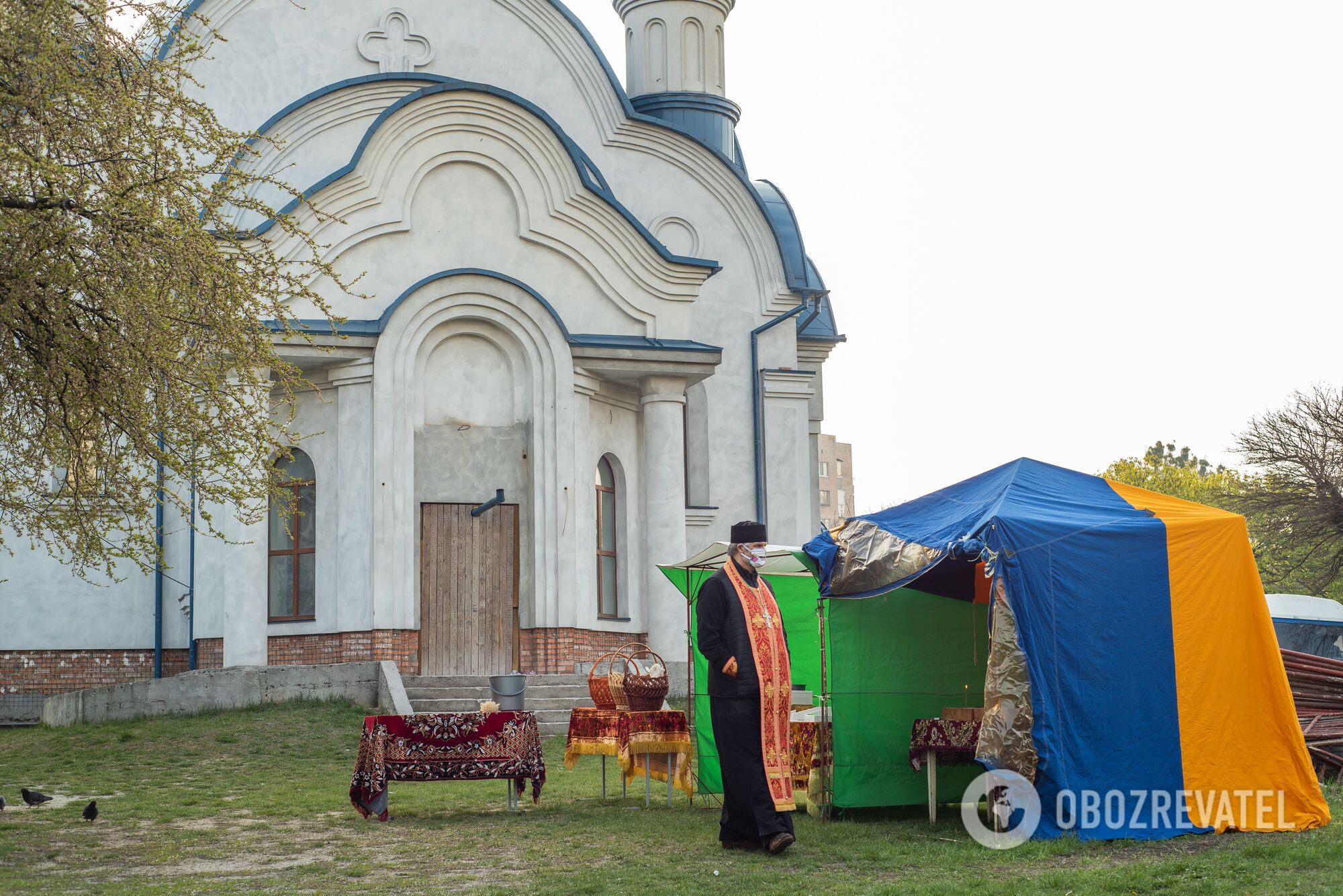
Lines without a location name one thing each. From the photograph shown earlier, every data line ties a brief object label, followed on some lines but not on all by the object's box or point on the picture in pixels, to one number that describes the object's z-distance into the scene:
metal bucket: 14.02
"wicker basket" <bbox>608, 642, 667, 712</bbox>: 11.45
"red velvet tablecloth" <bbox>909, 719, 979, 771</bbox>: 10.20
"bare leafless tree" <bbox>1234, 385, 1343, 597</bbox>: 33.38
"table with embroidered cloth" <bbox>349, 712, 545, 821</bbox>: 11.03
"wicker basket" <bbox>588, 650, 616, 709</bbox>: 11.85
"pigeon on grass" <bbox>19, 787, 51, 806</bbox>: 11.84
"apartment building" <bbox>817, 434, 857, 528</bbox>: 112.31
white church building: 19.16
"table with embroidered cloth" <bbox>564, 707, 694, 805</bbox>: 11.42
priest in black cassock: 9.23
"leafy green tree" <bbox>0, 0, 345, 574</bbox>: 9.59
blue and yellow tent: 9.34
